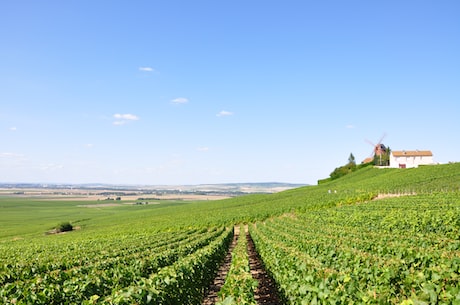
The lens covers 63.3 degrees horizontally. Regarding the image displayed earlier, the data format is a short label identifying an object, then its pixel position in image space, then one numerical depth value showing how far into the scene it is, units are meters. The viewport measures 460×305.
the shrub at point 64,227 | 70.62
